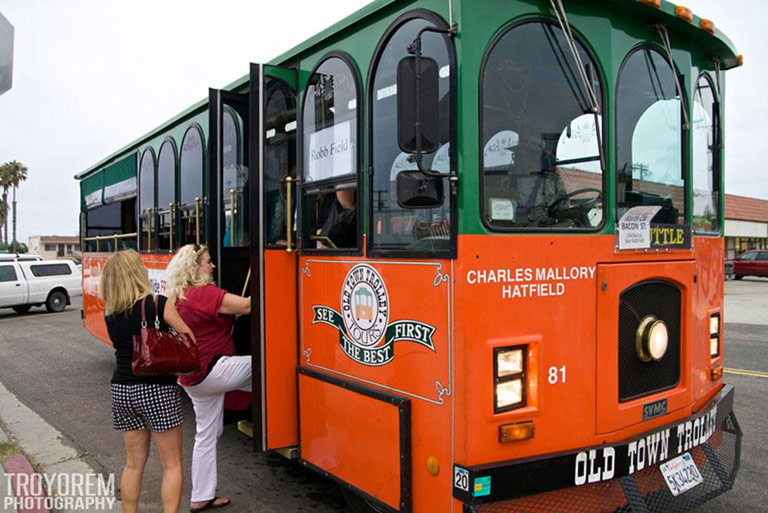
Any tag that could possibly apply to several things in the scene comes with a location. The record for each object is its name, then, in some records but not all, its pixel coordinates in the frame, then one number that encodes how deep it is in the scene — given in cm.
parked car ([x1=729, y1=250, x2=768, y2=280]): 2841
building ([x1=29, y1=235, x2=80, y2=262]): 8044
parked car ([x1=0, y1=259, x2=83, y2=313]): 1742
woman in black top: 343
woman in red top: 402
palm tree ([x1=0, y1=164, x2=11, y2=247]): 6166
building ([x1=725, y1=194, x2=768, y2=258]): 3425
